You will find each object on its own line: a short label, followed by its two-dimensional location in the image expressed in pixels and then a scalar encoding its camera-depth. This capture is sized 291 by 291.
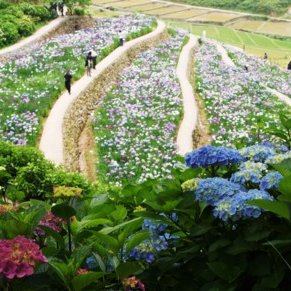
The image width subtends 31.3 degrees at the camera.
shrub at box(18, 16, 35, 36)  36.47
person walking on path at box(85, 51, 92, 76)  25.98
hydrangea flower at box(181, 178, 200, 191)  3.71
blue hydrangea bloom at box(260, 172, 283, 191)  3.47
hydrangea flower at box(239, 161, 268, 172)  3.78
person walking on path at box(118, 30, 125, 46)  34.47
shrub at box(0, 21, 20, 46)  33.91
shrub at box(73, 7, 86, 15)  46.00
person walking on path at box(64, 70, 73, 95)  21.85
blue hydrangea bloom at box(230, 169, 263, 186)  3.71
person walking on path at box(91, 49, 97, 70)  26.70
